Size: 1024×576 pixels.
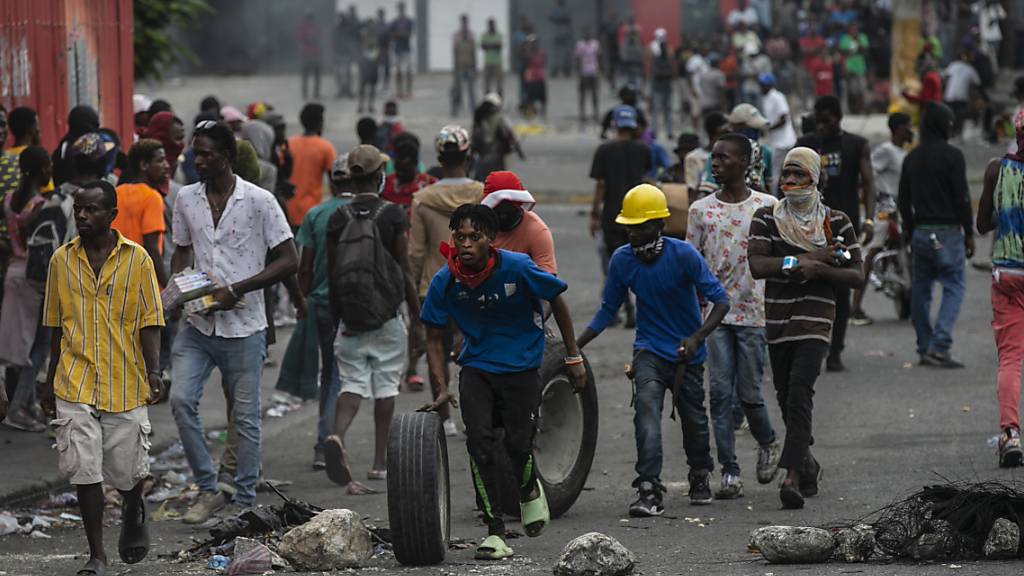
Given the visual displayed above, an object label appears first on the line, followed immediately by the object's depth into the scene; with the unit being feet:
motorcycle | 94.43
